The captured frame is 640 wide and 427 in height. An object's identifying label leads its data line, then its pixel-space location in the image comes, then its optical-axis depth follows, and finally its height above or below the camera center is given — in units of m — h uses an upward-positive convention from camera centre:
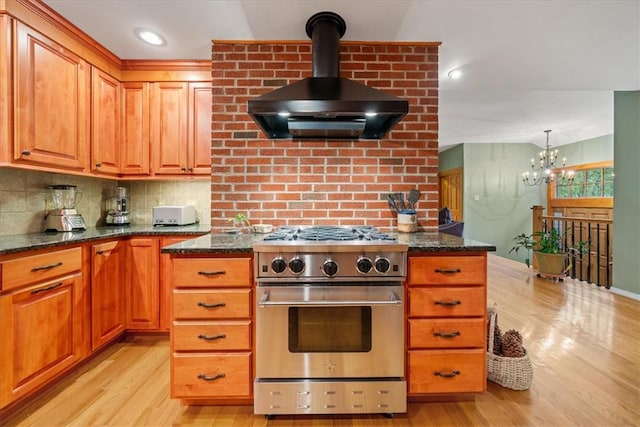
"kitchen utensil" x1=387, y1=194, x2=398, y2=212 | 2.35 +0.06
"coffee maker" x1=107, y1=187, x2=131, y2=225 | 2.79 -0.02
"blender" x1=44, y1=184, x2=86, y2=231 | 2.30 -0.01
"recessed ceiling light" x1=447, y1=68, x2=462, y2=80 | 2.92 +1.32
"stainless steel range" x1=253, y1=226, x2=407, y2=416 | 1.58 -0.63
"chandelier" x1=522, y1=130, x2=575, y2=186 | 6.63 +0.86
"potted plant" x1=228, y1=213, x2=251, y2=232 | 2.30 -0.08
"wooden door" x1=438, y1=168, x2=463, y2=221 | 7.56 +0.54
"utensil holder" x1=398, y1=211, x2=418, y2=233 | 2.25 -0.07
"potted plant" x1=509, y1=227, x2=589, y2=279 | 4.29 -0.58
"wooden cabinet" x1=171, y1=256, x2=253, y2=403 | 1.61 -0.61
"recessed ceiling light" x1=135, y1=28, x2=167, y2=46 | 2.25 +1.30
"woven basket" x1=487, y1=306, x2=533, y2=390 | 1.87 -0.96
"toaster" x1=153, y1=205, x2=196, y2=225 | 2.70 -0.04
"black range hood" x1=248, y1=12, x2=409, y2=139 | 1.76 +0.61
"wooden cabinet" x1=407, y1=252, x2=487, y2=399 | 1.66 -0.60
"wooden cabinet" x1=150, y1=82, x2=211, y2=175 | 2.70 +0.72
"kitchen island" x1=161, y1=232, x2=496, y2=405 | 1.61 -0.58
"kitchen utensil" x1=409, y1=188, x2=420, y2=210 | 2.31 +0.11
